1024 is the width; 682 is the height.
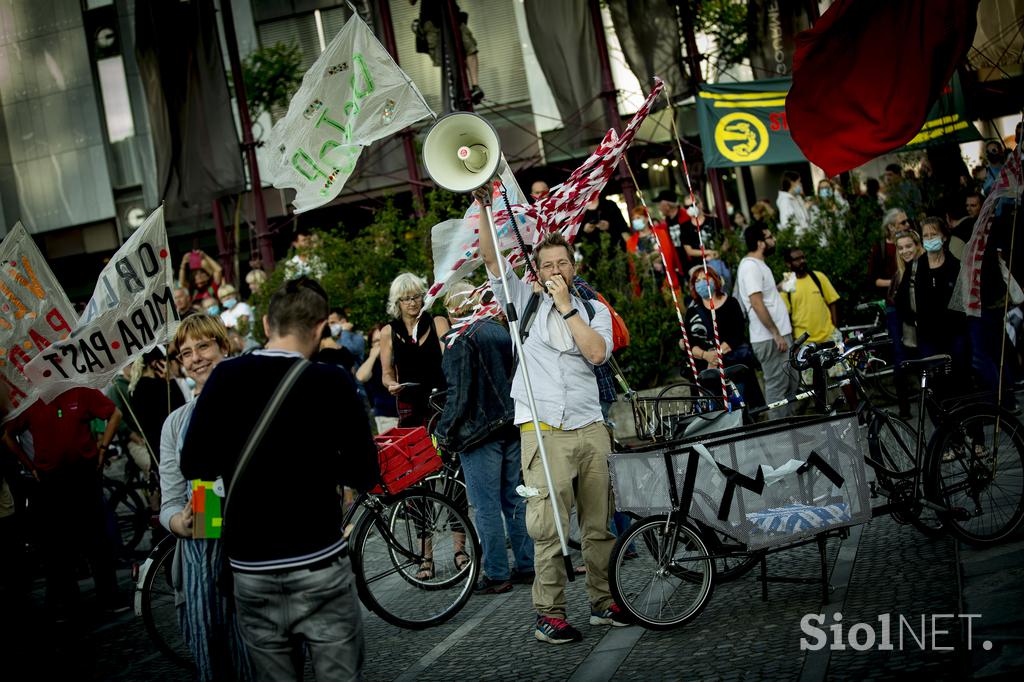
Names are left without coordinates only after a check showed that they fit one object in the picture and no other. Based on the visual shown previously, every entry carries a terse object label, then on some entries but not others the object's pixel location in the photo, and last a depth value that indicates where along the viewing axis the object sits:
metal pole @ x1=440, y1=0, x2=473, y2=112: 18.67
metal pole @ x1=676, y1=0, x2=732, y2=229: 17.39
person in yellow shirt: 11.46
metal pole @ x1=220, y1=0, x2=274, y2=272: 19.09
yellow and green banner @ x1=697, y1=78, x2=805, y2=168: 15.75
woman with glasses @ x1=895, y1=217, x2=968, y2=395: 9.49
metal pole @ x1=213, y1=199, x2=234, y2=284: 21.97
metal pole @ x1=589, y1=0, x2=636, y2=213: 17.36
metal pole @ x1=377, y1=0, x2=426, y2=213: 18.44
